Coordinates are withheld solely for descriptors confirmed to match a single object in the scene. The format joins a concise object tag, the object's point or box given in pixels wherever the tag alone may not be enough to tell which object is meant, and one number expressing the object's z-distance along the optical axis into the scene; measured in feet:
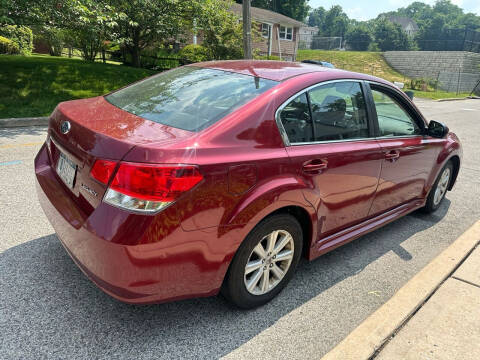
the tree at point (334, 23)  400.47
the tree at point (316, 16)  519.77
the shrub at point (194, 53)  66.28
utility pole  41.75
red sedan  6.55
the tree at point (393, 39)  278.46
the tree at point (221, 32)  49.98
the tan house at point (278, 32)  120.06
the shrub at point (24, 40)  64.03
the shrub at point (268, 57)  70.53
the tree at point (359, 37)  226.07
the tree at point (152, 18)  43.86
